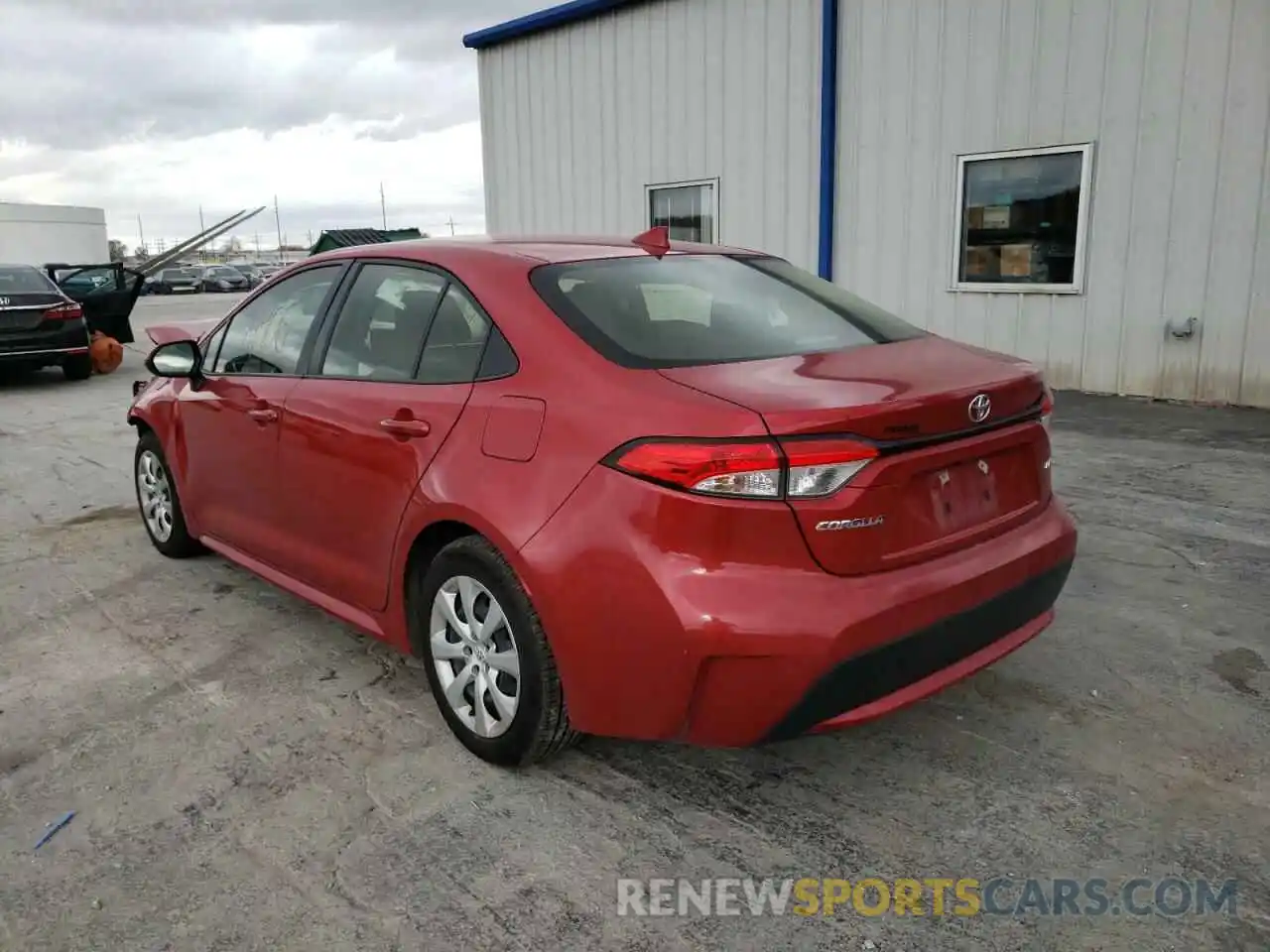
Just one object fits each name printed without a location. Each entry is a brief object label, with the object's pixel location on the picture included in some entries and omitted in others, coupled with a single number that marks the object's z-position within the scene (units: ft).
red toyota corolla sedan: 7.66
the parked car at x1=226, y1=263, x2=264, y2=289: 143.68
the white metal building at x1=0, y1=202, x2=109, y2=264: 176.35
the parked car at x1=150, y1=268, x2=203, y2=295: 139.54
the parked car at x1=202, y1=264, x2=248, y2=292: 139.77
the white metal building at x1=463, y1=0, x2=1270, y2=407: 26.35
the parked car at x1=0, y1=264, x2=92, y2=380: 37.32
